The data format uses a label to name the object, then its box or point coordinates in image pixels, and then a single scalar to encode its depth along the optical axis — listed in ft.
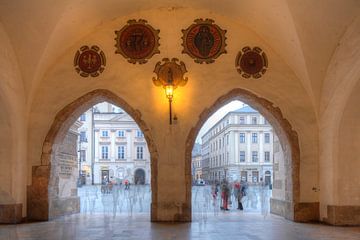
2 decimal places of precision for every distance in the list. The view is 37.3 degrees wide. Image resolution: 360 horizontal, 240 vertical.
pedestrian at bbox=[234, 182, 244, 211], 51.40
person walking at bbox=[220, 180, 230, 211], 50.39
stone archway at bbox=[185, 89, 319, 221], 38.50
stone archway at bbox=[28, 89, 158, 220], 39.01
